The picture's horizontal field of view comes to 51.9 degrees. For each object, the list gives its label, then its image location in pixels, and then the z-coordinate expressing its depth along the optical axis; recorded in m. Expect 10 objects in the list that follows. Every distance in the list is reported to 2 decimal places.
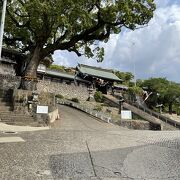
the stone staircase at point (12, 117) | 11.84
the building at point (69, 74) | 23.08
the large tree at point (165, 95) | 32.45
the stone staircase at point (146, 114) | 19.92
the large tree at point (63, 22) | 14.46
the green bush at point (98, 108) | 21.22
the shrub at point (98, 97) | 27.55
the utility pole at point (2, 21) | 7.99
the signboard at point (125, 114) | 15.96
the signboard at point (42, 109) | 12.62
